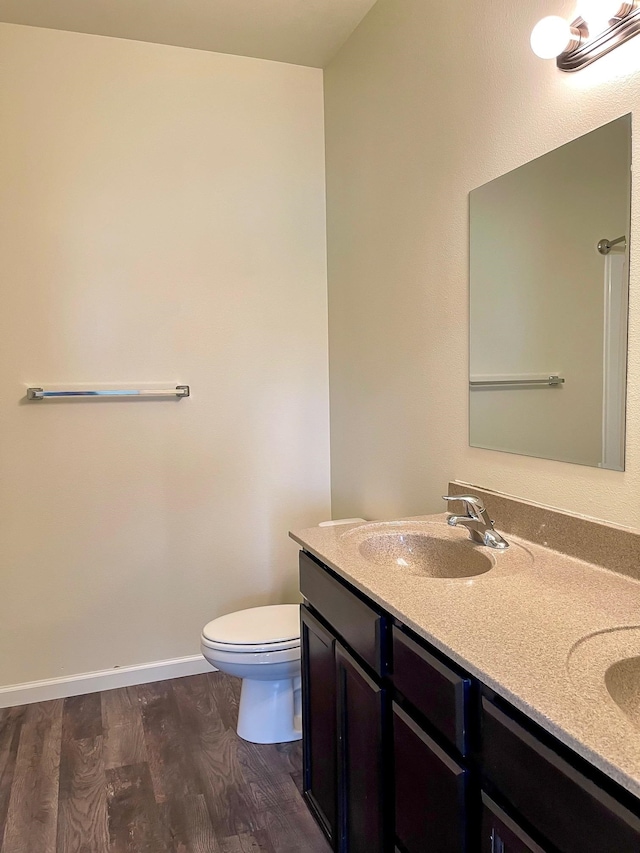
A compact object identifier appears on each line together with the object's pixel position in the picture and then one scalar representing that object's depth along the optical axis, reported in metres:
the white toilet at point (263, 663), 2.06
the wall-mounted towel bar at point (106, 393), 2.43
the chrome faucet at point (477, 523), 1.54
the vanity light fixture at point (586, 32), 1.21
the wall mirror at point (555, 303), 1.32
